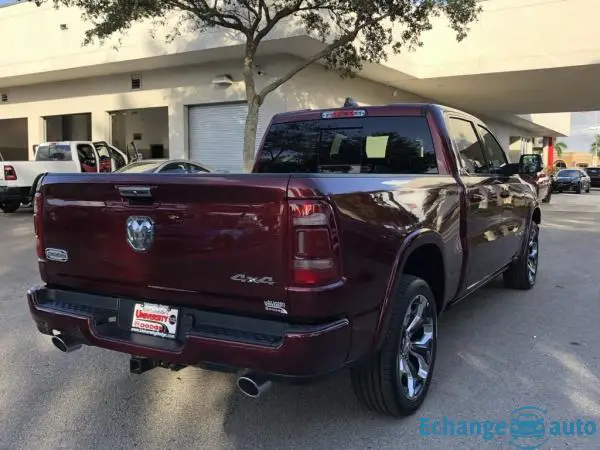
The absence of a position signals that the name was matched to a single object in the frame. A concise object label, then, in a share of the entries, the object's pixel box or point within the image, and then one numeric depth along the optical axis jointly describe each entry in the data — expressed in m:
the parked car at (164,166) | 12.38
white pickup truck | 14.76
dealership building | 17.31
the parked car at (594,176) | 40.94
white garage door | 18.05
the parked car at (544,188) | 20.29
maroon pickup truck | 2.63
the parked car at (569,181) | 32.31
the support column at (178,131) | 18.98
